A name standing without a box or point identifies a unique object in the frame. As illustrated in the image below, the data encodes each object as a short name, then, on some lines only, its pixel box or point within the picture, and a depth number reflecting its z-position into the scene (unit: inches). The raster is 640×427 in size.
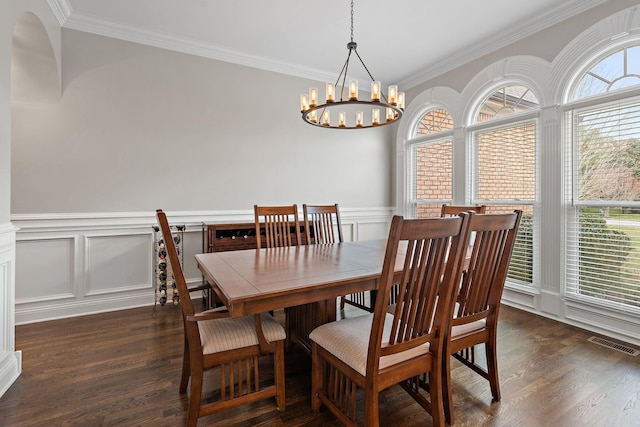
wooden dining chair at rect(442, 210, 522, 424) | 59.4
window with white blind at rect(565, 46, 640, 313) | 99.8
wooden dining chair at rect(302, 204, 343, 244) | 114.9
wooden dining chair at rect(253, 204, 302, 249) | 107.5
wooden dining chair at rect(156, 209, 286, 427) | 56.4
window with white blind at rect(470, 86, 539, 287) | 127.3
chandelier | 85.1
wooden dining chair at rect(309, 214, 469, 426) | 48.4
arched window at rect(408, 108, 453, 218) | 163.8
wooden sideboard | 124.3
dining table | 53.4
